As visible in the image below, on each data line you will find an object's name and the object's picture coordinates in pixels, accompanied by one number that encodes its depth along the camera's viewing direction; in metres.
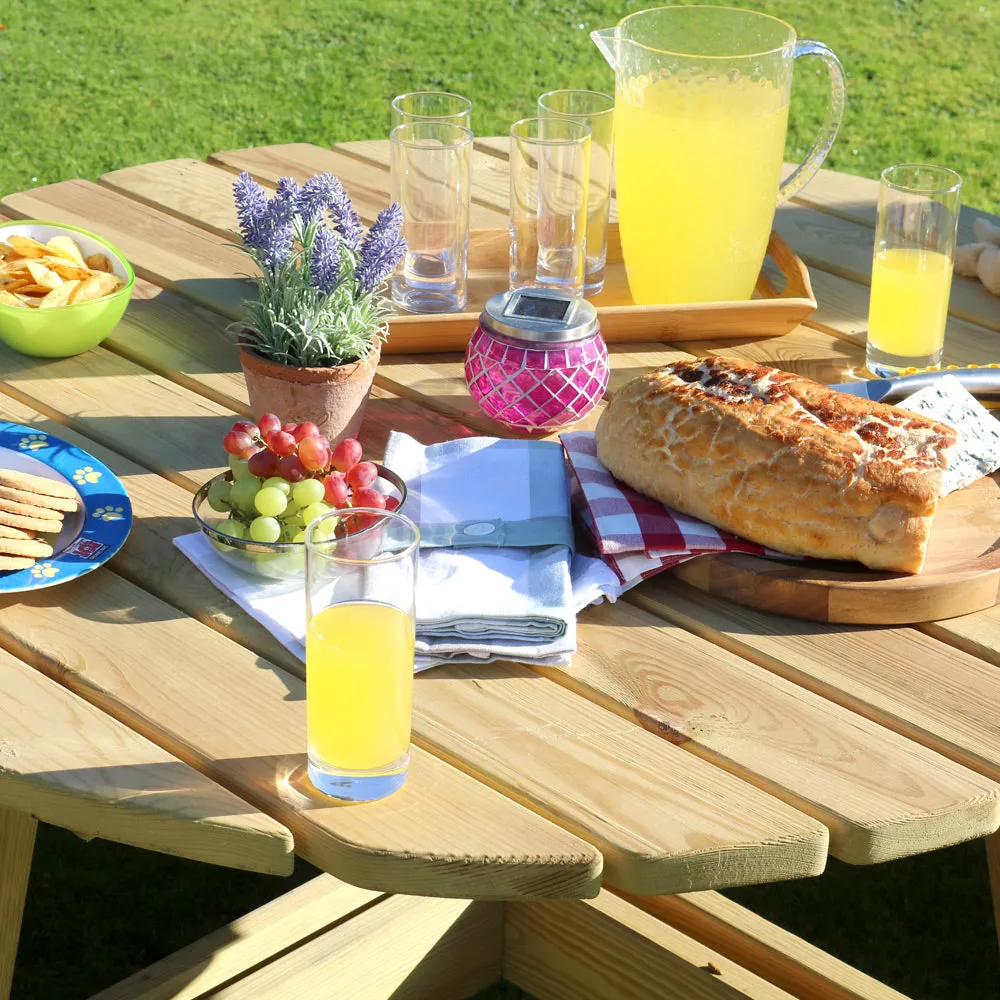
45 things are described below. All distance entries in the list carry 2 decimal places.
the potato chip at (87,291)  2.21
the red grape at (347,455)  1.96
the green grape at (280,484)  1.93
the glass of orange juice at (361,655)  1.75
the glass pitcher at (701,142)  2.23
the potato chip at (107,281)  2.23
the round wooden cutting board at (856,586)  1.92
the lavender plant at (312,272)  2.04
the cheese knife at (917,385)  2.12
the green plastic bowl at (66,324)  2.19
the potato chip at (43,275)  2.20
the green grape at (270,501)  1.91
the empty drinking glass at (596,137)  2.33
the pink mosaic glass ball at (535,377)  2.08
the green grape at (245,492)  1.94
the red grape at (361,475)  1.95
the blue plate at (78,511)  1.92
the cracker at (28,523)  1.93
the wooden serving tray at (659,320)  2.24
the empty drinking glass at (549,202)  2.25
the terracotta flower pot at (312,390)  2.04
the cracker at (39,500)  1.94
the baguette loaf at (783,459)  1.93
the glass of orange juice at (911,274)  2.22
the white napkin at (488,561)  1.89
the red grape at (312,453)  1.94
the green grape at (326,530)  1.85
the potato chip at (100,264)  2.27
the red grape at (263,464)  1.94
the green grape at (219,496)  1.96
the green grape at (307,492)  1.92
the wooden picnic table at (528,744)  1.76
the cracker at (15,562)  1.91
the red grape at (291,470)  1.93
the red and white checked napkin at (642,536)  1.94
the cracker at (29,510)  1.93
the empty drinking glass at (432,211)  2.25
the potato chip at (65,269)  2.23
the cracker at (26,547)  1.92
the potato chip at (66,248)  2.25
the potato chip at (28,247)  2.25
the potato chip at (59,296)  2.20
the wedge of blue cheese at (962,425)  2.03
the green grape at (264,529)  1.92
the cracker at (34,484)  1.95
